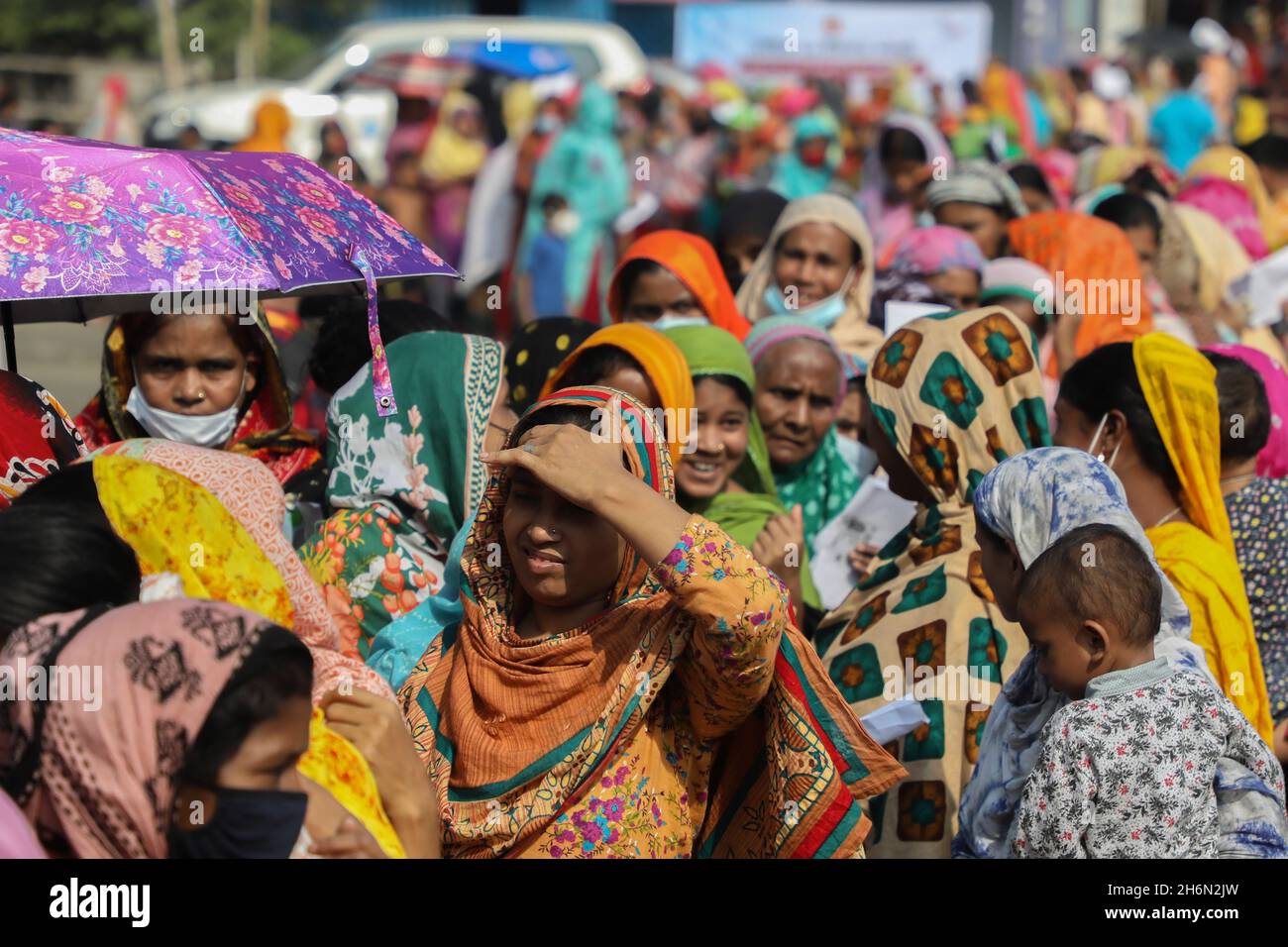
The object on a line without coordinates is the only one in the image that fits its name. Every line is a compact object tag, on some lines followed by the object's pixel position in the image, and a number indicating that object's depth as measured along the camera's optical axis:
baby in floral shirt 2.70
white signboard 25.70
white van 17.56
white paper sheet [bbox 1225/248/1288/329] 6.93
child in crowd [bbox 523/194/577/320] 12.31
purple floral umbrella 3.08
